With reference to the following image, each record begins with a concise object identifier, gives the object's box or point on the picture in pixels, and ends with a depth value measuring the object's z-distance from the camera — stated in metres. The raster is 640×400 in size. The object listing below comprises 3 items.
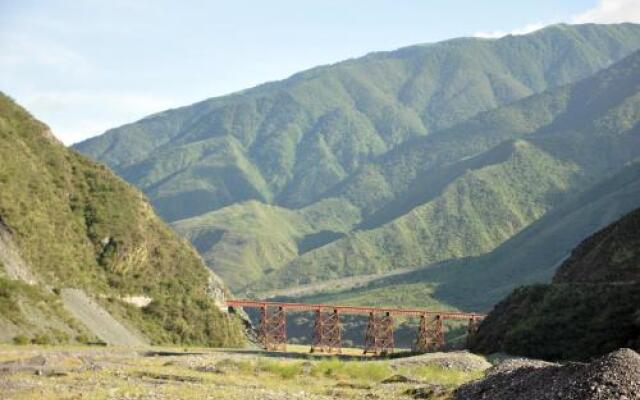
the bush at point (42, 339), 70.44
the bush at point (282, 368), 47.52
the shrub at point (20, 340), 67.81
